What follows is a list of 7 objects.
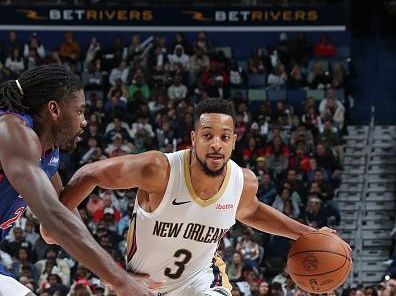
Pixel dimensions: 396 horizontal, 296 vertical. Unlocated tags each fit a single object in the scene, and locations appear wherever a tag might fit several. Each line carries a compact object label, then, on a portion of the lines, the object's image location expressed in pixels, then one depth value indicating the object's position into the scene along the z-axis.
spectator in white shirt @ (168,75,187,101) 15.70
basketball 5.64
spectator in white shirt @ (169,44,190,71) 16.55
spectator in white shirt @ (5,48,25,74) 15.97
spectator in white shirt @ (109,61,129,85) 16.16
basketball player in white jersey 5.08
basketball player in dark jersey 3.26
